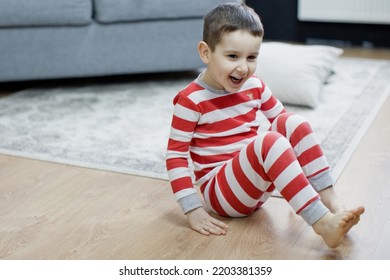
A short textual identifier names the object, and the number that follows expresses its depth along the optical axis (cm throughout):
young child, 135
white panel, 348
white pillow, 244
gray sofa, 266
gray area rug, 196
